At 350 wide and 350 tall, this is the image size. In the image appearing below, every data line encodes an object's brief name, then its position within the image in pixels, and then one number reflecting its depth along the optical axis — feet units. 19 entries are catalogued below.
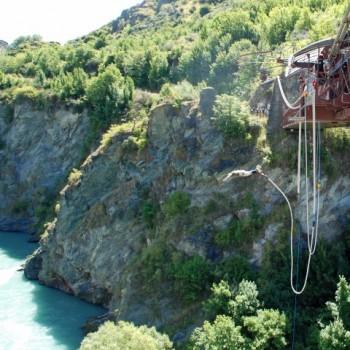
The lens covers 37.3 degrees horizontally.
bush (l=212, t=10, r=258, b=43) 189.21
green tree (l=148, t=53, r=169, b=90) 207.51
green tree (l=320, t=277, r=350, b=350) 70.28
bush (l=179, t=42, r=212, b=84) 187.97
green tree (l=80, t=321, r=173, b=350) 78.84
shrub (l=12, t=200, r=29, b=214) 221.25
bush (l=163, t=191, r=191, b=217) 110.93
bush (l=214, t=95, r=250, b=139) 106.01
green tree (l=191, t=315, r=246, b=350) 74.87
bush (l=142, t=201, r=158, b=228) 126.11
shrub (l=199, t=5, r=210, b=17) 332.53
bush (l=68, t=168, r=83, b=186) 154.09
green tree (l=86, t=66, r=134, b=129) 190.80
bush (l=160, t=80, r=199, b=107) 129.18
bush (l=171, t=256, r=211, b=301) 95.55
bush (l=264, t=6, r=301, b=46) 167.53
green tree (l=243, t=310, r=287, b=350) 75.51
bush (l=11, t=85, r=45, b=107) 226.79
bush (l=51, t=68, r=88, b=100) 215.10
